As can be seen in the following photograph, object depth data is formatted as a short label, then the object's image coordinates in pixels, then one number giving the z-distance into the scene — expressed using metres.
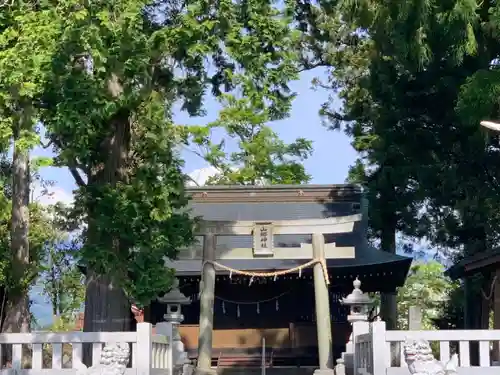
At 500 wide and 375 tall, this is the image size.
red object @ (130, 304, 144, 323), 16.75
